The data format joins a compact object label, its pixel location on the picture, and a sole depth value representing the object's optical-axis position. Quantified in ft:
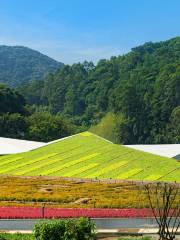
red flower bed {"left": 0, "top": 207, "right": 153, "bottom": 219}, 110.42
